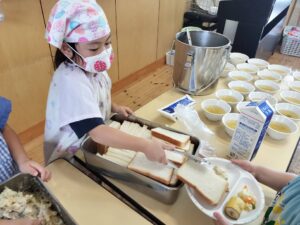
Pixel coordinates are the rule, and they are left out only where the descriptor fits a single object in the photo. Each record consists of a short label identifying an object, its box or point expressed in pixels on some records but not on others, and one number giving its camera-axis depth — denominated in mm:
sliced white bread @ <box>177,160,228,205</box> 584
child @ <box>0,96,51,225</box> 730
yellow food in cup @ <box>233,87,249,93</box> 1069
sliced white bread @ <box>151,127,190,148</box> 687
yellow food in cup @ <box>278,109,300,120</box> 922
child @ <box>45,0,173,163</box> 665
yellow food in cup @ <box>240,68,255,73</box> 1216
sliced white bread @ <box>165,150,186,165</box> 646
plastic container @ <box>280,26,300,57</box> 2930
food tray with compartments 558
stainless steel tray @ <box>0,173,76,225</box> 527
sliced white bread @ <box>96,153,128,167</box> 653
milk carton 633
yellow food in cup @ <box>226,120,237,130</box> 854
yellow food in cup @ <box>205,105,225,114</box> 934
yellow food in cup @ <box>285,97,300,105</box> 1013
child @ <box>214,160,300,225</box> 500
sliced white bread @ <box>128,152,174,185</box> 605
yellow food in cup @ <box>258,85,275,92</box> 1084
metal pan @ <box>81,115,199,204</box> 590
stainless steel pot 934
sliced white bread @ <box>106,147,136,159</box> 687
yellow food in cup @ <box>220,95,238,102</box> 1007
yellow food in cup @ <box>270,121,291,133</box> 853
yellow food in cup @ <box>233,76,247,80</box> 1154
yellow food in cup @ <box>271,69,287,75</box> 1218
